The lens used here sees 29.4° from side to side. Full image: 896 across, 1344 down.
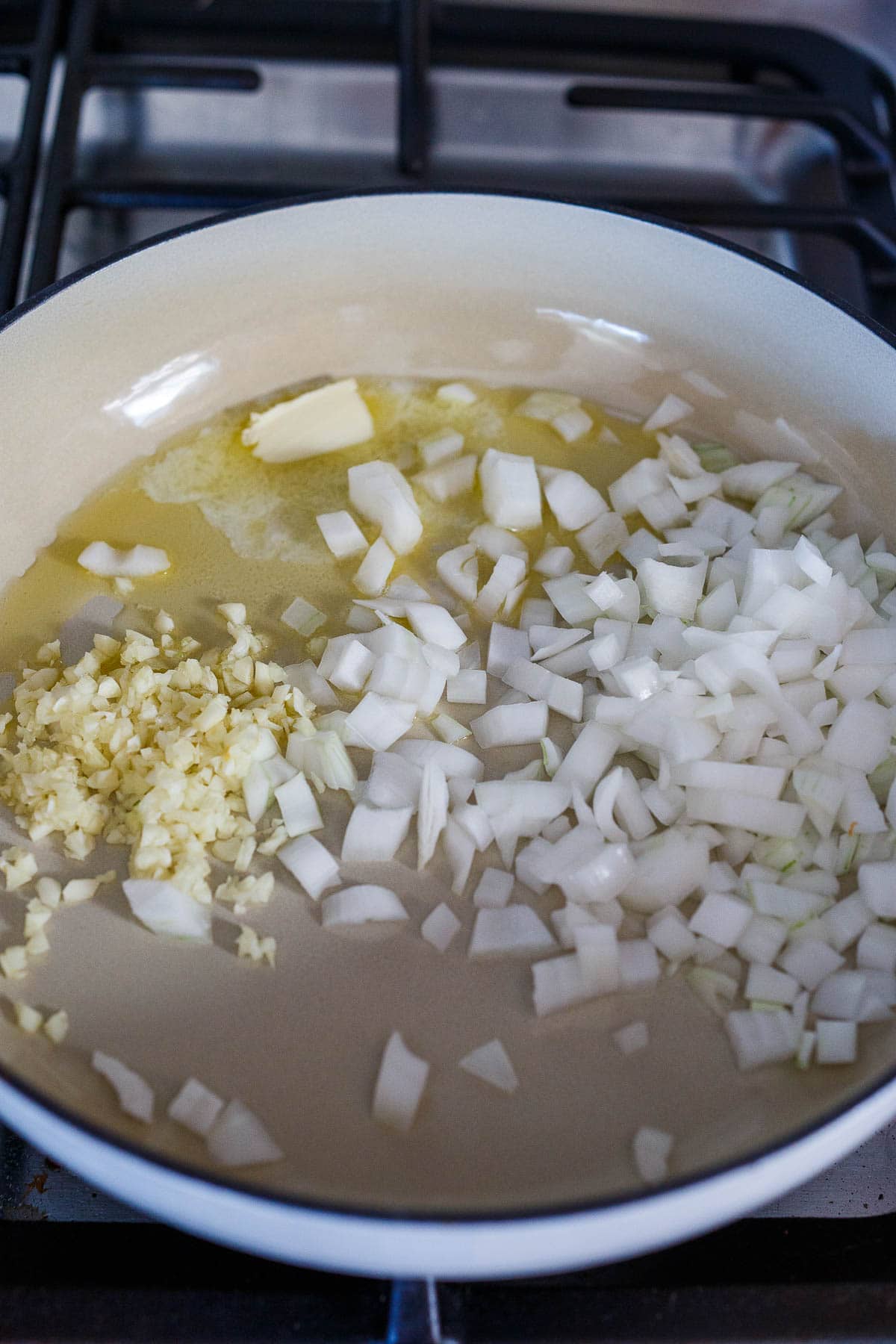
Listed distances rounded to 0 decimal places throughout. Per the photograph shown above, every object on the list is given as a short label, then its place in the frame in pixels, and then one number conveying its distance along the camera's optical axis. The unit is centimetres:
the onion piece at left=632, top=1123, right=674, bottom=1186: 29
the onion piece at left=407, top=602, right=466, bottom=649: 36
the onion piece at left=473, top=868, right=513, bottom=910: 33
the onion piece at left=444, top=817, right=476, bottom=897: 33
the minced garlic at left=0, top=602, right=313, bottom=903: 33
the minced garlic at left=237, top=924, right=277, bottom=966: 32
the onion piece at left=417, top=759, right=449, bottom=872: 33
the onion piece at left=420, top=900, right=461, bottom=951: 32
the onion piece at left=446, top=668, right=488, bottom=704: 35
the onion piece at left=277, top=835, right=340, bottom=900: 33
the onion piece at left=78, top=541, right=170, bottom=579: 36
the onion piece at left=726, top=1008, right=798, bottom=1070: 31
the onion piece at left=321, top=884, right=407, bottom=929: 32
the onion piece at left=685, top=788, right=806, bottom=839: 33
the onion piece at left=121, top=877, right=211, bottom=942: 32
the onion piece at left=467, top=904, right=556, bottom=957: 32
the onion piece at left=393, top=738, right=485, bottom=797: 34
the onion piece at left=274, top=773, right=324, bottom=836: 33
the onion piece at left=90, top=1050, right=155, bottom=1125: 30
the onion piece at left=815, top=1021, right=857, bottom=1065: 30
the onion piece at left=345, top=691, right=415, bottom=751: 35
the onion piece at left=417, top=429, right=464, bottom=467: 39
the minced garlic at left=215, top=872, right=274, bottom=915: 32
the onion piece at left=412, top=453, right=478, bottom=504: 38
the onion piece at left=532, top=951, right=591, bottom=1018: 31
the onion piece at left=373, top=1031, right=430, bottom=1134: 30
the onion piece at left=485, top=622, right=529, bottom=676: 36
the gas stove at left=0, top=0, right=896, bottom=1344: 42
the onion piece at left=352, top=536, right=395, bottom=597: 37
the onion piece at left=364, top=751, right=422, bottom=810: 34
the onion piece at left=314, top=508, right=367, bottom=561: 37
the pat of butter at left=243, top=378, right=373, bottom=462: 39
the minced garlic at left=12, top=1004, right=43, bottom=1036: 30
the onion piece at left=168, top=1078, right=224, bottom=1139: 30
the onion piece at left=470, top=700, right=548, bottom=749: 35
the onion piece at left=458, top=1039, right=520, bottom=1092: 30
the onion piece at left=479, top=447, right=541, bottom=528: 38
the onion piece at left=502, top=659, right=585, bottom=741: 35
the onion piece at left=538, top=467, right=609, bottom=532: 38
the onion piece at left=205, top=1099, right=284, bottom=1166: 29
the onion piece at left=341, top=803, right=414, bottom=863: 33
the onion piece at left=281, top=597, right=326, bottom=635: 36
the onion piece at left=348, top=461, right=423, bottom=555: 37
